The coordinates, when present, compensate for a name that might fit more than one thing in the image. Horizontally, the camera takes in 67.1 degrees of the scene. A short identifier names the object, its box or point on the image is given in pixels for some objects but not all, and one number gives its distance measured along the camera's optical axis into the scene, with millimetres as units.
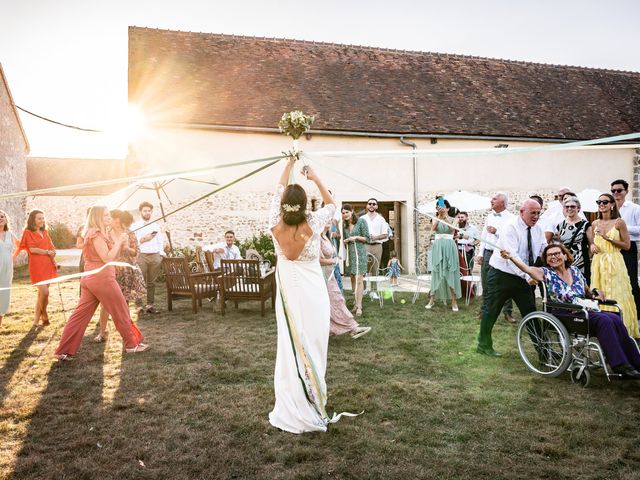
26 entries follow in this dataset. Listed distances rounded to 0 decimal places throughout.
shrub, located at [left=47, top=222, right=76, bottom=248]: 30141
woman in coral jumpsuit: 5773
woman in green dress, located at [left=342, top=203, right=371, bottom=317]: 8578
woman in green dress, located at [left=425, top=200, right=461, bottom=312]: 9117
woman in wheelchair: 4574
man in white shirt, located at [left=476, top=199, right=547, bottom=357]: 5507
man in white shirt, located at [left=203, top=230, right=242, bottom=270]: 9398
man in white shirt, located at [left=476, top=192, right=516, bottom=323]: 7070
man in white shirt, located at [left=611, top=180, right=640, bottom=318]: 6160
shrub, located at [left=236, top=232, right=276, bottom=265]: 13375
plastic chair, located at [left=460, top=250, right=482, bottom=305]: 9273
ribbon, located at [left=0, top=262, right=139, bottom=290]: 4438
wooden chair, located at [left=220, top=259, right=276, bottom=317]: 8438
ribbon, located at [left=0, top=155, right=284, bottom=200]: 3327
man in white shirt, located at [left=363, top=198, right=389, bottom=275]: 9836
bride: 3951
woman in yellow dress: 5871
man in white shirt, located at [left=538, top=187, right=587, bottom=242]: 6876
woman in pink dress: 6719
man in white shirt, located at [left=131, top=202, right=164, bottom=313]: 8797
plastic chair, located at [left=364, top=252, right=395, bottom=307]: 9609
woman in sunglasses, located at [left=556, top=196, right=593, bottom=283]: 6516
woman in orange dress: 7613
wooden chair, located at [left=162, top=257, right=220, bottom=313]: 8906
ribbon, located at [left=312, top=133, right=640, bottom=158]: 3436
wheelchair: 4754
